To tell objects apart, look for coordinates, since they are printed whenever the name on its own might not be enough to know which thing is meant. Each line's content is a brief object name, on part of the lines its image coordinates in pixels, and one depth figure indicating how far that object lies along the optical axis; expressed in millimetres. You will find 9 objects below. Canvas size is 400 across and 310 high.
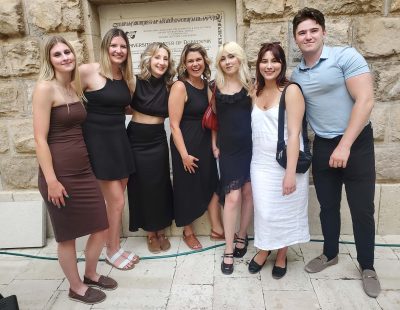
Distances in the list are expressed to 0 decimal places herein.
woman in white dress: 2488
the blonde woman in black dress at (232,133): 2783
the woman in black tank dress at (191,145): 2916
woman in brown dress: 2289
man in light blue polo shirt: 2391
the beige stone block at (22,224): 3559
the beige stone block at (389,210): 3370
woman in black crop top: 2955
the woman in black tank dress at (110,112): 2721
